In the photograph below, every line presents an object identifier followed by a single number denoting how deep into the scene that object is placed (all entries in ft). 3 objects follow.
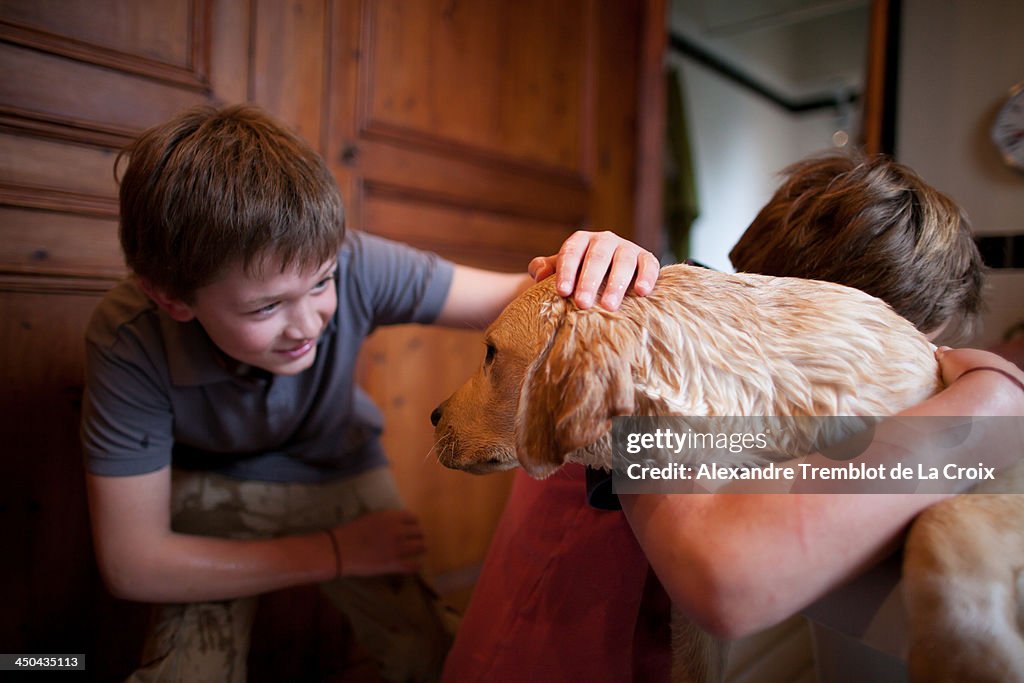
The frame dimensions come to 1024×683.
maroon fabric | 2.62
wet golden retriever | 2.07
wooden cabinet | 4.59
